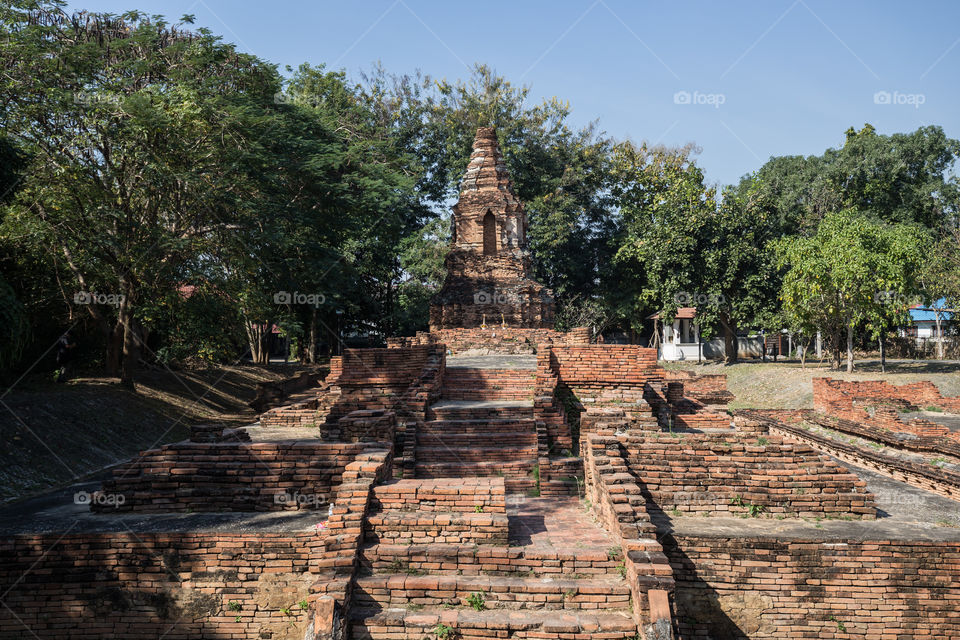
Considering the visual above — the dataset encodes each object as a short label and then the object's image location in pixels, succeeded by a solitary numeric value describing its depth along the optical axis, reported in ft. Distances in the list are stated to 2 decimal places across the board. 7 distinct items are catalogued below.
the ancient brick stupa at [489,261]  71.20
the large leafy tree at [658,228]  96.22
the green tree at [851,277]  73.92
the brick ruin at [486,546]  19.65
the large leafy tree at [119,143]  46.11
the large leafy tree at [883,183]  116.06
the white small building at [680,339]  118.13
